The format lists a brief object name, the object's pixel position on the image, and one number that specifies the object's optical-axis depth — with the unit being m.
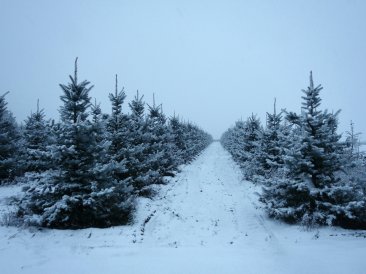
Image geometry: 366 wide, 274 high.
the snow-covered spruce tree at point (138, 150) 13.81
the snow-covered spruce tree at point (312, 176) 9.94
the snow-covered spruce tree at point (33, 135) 18.10
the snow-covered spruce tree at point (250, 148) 19.59
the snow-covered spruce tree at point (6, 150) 16.45
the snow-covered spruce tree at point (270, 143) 17.50
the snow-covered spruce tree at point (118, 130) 13.16
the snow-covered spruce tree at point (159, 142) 17.86
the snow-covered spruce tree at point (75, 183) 9.26
